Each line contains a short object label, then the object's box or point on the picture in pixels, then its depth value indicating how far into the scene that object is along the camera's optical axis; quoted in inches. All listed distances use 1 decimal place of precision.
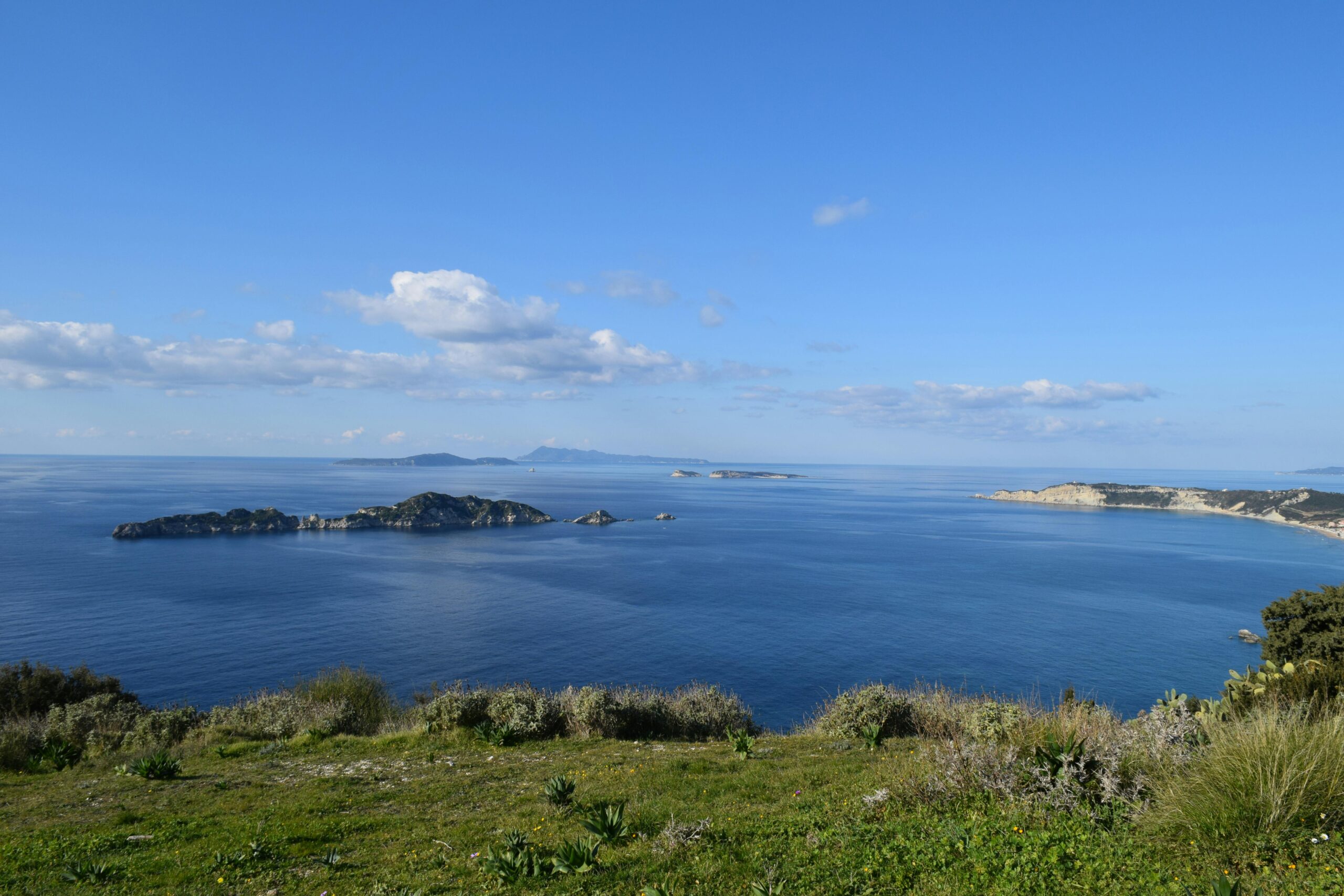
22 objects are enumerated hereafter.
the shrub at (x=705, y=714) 932.0
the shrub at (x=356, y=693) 1107.3
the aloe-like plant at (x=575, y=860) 331.0
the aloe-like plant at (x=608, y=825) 369.7
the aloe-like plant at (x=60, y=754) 755.4
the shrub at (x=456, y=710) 845.8
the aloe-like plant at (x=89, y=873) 373.1
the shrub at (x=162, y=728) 860.6
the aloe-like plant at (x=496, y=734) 779.4
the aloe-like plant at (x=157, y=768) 640.4
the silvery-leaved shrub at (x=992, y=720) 554.3
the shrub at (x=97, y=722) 890.7
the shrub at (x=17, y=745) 769.6
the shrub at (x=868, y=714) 807.7
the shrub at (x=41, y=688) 1173.1
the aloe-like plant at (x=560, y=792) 474.6
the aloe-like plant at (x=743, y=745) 665.6
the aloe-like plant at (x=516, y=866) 333.4
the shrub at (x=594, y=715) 848.9
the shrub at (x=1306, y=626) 861.2
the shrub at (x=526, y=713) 815.1
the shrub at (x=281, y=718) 872.3
